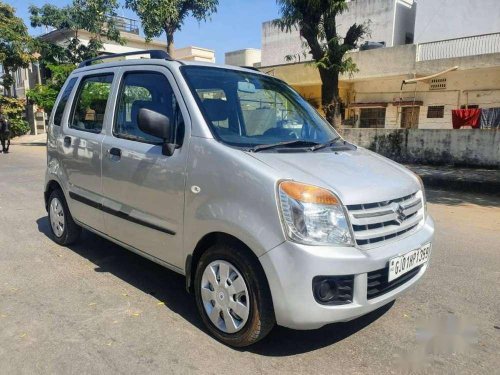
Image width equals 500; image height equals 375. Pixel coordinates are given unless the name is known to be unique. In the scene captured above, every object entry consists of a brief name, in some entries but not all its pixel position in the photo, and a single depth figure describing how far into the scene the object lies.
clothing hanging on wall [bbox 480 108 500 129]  14.97
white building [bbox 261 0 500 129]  19.97
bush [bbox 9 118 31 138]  28.27
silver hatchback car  2.50
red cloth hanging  15.52
